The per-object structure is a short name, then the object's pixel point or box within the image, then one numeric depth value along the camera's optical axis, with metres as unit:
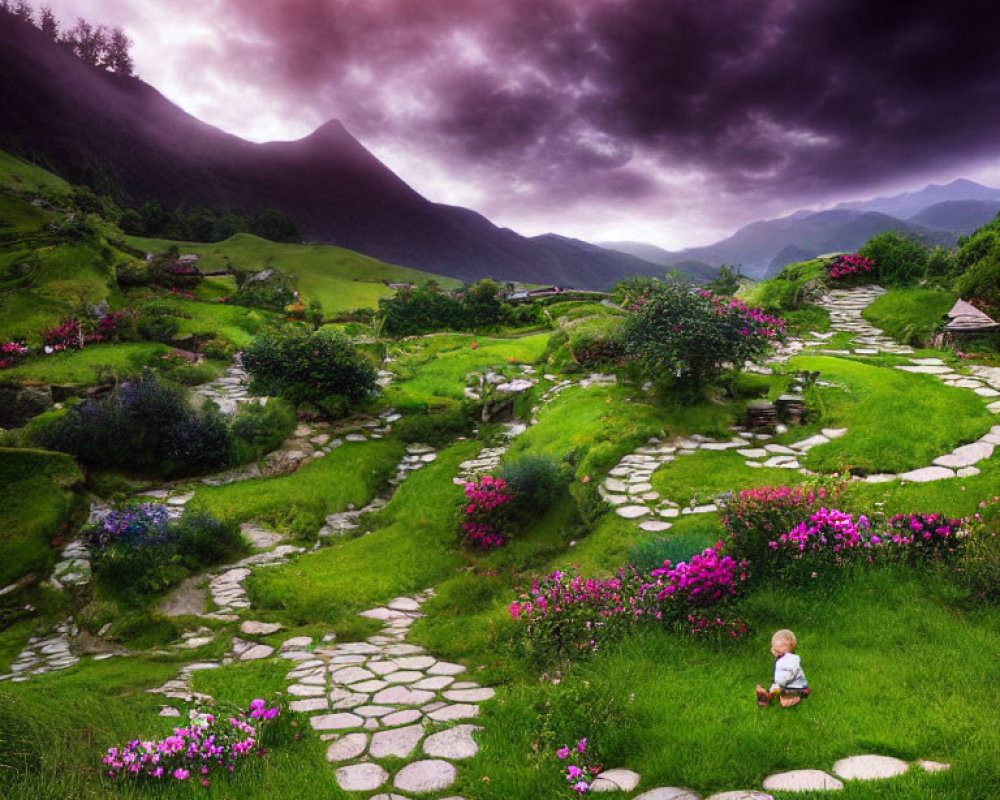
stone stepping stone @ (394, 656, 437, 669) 4.72
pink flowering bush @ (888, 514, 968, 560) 4.48
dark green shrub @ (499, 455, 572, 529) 7.50
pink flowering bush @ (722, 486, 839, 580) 4.87
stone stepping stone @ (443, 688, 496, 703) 3.99
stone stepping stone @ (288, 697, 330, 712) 3.88
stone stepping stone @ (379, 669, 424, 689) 4.41
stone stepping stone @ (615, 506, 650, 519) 6.40
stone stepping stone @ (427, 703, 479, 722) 3.71
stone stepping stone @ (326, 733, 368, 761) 3.24
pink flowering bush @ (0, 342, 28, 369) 13.42
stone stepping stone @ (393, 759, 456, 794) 2.95
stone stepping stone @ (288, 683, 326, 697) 4.11
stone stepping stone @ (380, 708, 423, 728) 3.68
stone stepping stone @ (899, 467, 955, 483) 5.89
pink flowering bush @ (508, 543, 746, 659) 4.32
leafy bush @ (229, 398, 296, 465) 10.00
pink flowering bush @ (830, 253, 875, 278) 20.75
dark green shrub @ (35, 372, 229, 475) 8.80
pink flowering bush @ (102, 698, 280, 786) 2.88
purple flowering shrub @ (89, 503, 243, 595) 6.08
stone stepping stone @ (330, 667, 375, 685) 4.40
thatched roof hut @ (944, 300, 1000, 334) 11.56
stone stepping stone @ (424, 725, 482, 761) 3.25
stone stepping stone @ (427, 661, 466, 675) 4.57
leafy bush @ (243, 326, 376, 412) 12.23
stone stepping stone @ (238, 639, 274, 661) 4.91
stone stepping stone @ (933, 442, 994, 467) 6.15
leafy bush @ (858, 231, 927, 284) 18.92
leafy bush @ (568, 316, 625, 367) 13.57
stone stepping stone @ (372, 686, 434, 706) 4.00
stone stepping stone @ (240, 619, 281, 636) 5.45
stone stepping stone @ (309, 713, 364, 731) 3.62
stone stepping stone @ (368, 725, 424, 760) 3.29
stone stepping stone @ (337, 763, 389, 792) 2.94
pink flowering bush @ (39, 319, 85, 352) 14.55
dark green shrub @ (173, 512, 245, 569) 6.80
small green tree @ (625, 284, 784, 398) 8.87
